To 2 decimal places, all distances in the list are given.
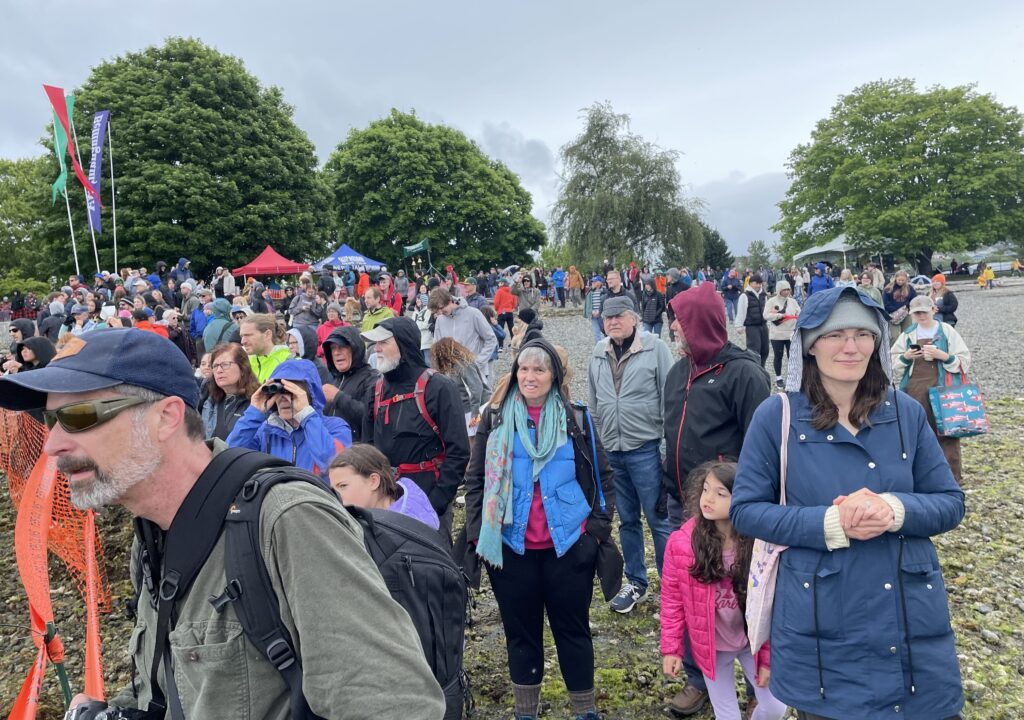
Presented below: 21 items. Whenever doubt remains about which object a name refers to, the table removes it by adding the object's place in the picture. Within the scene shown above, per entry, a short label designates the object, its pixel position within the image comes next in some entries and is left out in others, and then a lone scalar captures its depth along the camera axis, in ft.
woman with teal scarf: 11.51
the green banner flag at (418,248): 109.60
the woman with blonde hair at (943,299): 36.04
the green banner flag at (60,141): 82.74
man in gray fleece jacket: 15.31
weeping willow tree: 117.19
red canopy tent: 91.81
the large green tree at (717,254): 212.64
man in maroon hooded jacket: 12.66
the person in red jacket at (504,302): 54.44
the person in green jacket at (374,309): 30.96
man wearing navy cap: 4.31
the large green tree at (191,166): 105.40
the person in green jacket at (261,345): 19.20
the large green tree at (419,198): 157.17
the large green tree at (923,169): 152.15
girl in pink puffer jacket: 10.86
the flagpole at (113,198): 94.77
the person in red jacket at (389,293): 61.41
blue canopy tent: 98.84
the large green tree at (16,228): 164.96
